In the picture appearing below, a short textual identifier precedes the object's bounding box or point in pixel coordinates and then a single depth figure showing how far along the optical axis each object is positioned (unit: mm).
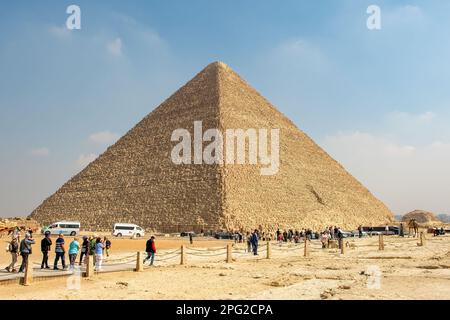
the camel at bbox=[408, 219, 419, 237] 46431
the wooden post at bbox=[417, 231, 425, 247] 29750
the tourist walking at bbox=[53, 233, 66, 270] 17062
